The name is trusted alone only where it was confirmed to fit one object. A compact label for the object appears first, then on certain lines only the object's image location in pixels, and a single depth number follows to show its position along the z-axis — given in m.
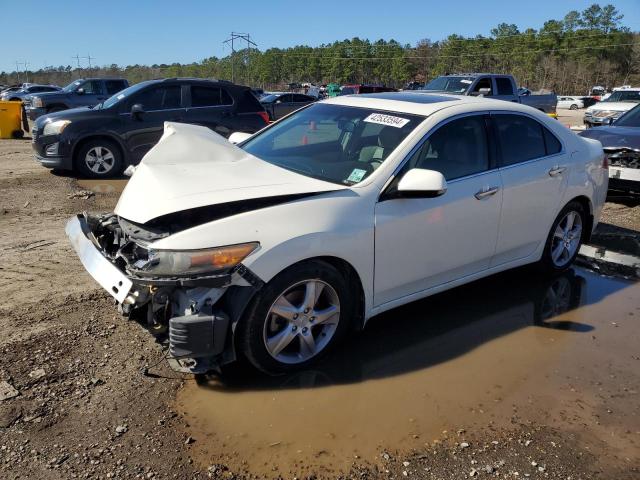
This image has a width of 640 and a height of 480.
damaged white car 3.06
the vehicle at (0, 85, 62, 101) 32.97
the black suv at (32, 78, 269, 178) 9.49
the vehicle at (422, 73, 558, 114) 16.44
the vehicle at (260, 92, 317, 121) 21.50
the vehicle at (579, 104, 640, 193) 7.89
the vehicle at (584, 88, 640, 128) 20.23
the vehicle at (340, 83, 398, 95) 28.55
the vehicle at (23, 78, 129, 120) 19.88
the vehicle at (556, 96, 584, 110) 47.72
